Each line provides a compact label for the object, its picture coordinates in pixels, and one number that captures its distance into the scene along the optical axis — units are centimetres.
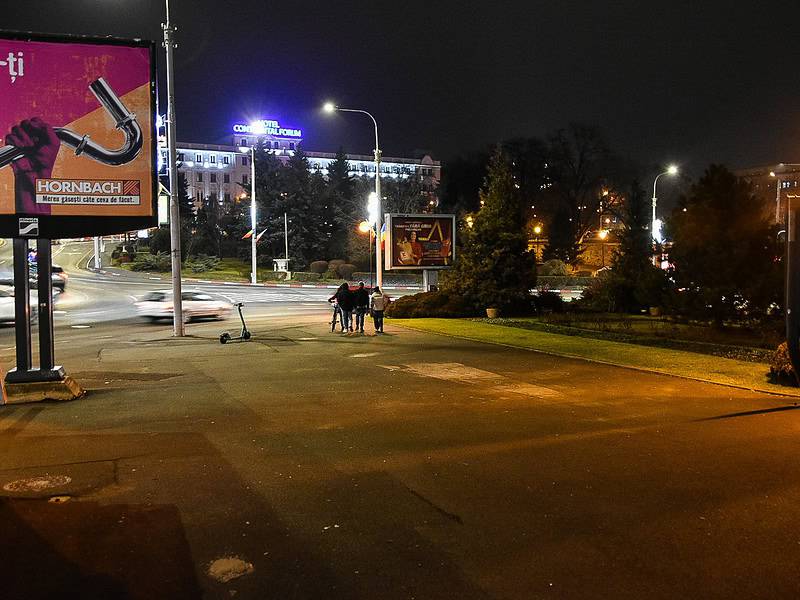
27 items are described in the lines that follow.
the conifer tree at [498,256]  2884
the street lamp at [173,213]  2167
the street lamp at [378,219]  3029
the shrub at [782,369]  1234
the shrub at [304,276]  6925
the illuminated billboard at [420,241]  3316
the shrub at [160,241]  8775
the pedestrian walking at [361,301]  2186
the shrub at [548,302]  2973
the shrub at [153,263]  7775
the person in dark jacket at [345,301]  2180
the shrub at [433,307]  2878
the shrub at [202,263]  7538
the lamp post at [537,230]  7188
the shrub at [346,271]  7131
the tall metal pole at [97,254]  7924
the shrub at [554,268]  6919
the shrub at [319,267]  7450
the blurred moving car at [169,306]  2855
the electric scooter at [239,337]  1989
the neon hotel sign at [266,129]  14412
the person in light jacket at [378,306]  2178
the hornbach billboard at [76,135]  1145
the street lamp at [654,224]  4281
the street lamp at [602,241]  8060
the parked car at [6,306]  2770
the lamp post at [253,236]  6242
